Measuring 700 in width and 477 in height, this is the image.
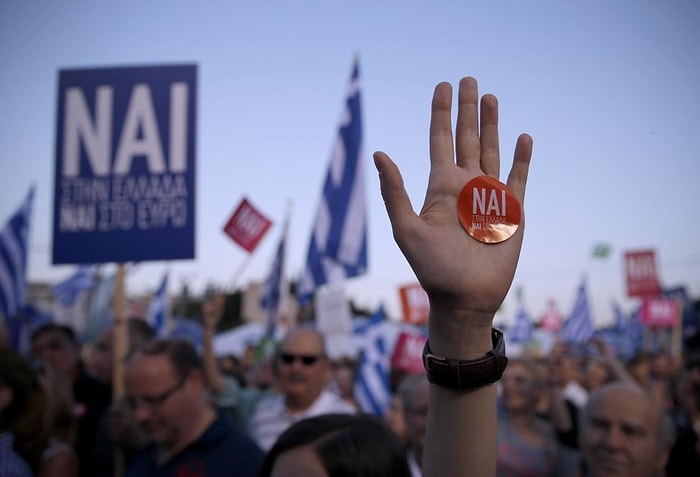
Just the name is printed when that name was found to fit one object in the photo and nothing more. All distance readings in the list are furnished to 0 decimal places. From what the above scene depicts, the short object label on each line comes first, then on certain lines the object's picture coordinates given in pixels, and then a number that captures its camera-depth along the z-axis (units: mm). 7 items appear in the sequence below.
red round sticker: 1277
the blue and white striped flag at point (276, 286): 9234
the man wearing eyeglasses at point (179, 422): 2629
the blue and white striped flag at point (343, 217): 6051
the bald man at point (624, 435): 2568
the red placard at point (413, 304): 8391
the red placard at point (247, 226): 6703
